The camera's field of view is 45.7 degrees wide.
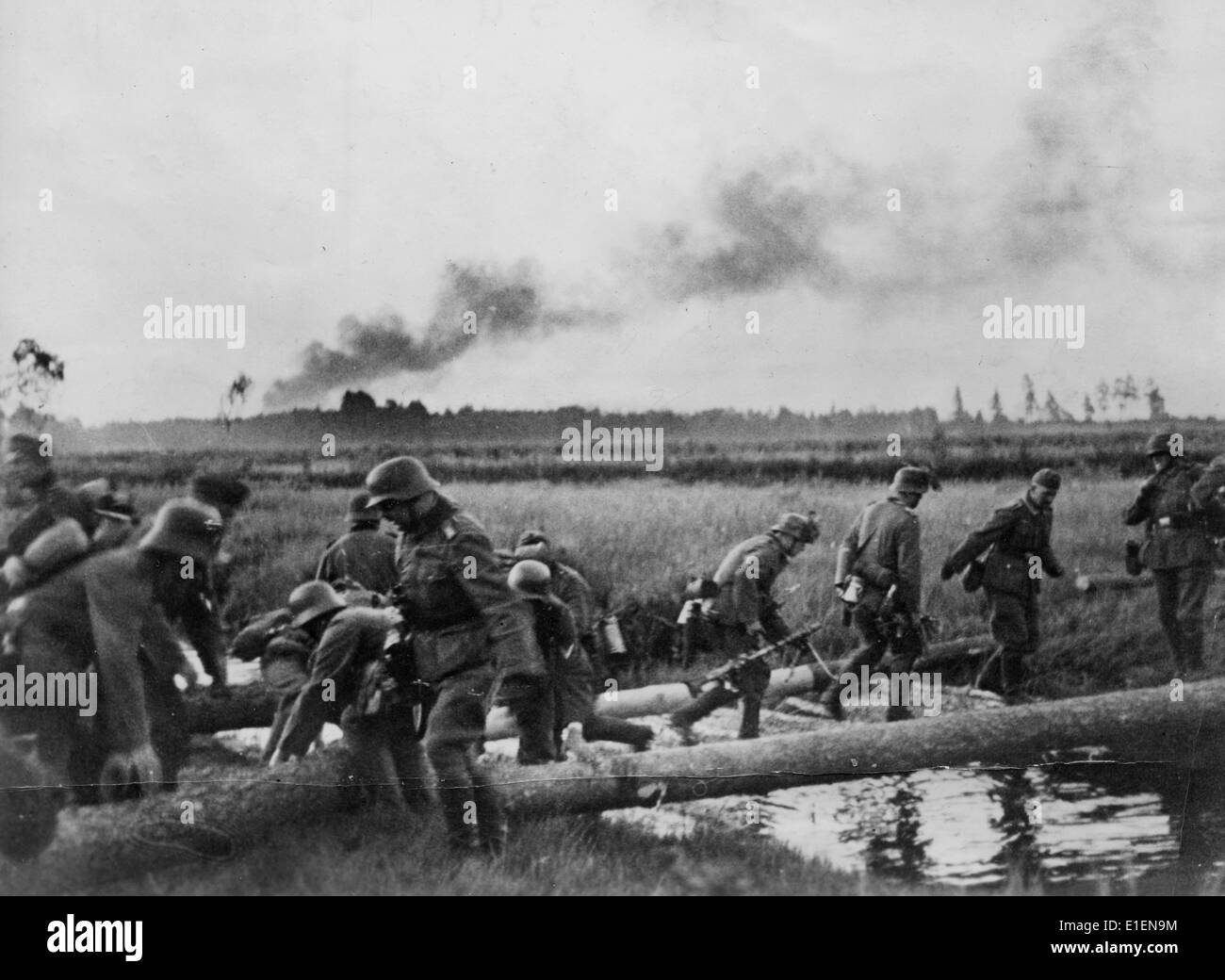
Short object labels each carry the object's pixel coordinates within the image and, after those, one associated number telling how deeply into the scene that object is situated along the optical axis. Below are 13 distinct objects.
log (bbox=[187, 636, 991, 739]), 8.42
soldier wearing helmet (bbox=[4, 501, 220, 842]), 8.37
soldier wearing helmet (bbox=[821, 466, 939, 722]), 8.74
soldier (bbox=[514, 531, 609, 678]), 8.54
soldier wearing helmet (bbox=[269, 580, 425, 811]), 8.23
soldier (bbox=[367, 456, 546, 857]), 8.18
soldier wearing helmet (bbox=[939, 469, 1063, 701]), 8.85
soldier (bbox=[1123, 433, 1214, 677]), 8.99
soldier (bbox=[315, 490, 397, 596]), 8.48
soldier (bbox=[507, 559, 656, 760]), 8.41
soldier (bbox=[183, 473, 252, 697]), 8.44
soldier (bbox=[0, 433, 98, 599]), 8.45
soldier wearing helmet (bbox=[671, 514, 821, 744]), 8.66
